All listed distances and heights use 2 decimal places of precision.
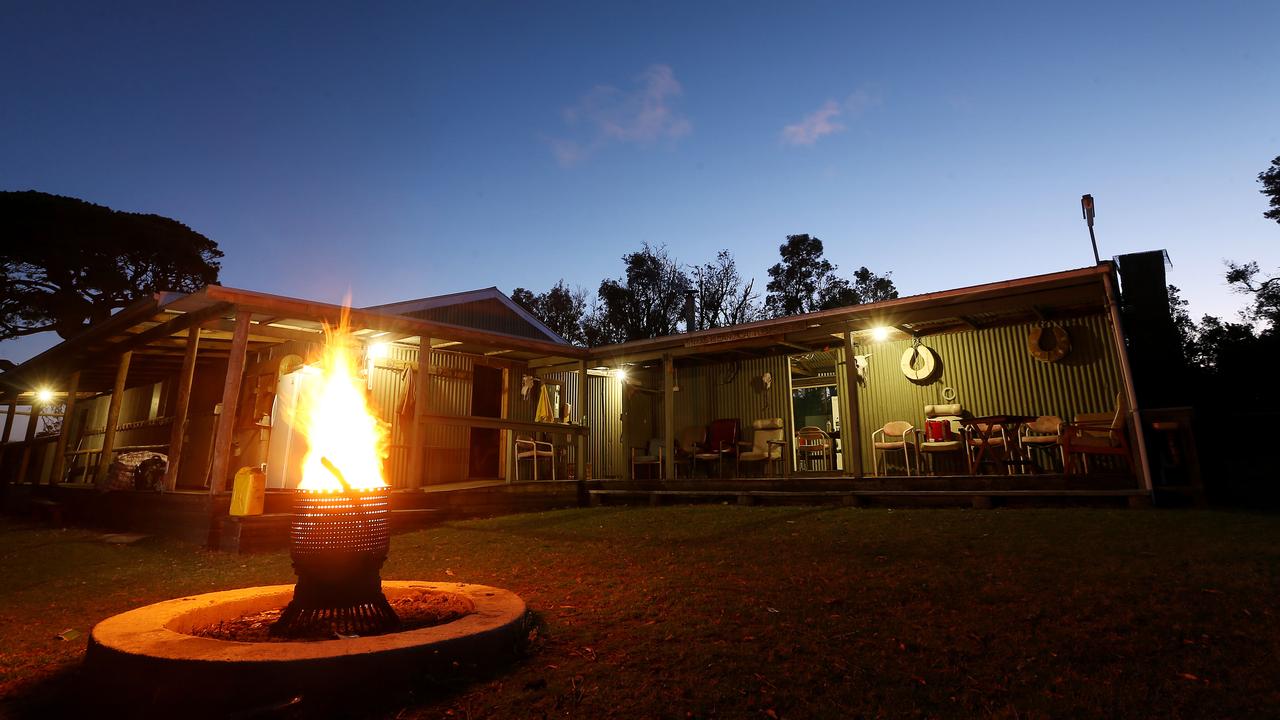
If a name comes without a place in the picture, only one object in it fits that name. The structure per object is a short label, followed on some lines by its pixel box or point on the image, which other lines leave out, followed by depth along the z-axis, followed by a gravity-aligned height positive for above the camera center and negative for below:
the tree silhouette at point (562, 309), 33.88 +9.19
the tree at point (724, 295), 28.78 +8.40
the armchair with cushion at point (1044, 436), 7.94 +0.39
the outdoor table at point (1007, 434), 7.22 +0.42
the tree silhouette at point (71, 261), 23.88 +8.93
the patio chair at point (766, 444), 10.38 +0.36
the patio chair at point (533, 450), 10.04 +0.26
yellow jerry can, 5.91 -0.29
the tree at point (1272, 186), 22.97 +11.03
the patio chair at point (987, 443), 7.98 +0.30
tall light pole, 10.16 +4.43
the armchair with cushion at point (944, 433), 8.73 +0.47
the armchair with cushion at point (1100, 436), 6.47 +0.32
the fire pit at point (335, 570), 2.60 -0.48
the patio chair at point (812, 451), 11.47 +0.27
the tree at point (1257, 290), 23.69 +7.17
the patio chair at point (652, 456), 11.80 +0.17
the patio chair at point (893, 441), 9.65 +0.39
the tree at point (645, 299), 29.89 +8.64
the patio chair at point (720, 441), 10.46 +0.42
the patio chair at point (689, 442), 11.41 +0.45
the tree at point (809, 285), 30.19 +9.44
